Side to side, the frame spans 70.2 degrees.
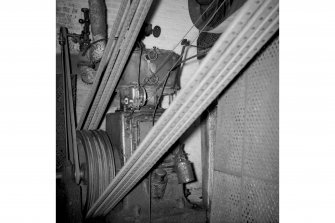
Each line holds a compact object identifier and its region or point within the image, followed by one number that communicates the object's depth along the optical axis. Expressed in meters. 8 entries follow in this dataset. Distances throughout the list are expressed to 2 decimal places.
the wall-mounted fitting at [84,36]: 4.25
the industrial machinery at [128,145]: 2.72
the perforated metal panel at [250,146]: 1.81
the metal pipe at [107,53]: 2.76
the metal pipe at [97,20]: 4.03
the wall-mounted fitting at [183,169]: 3.50
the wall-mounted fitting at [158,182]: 3.42
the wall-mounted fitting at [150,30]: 4.23
